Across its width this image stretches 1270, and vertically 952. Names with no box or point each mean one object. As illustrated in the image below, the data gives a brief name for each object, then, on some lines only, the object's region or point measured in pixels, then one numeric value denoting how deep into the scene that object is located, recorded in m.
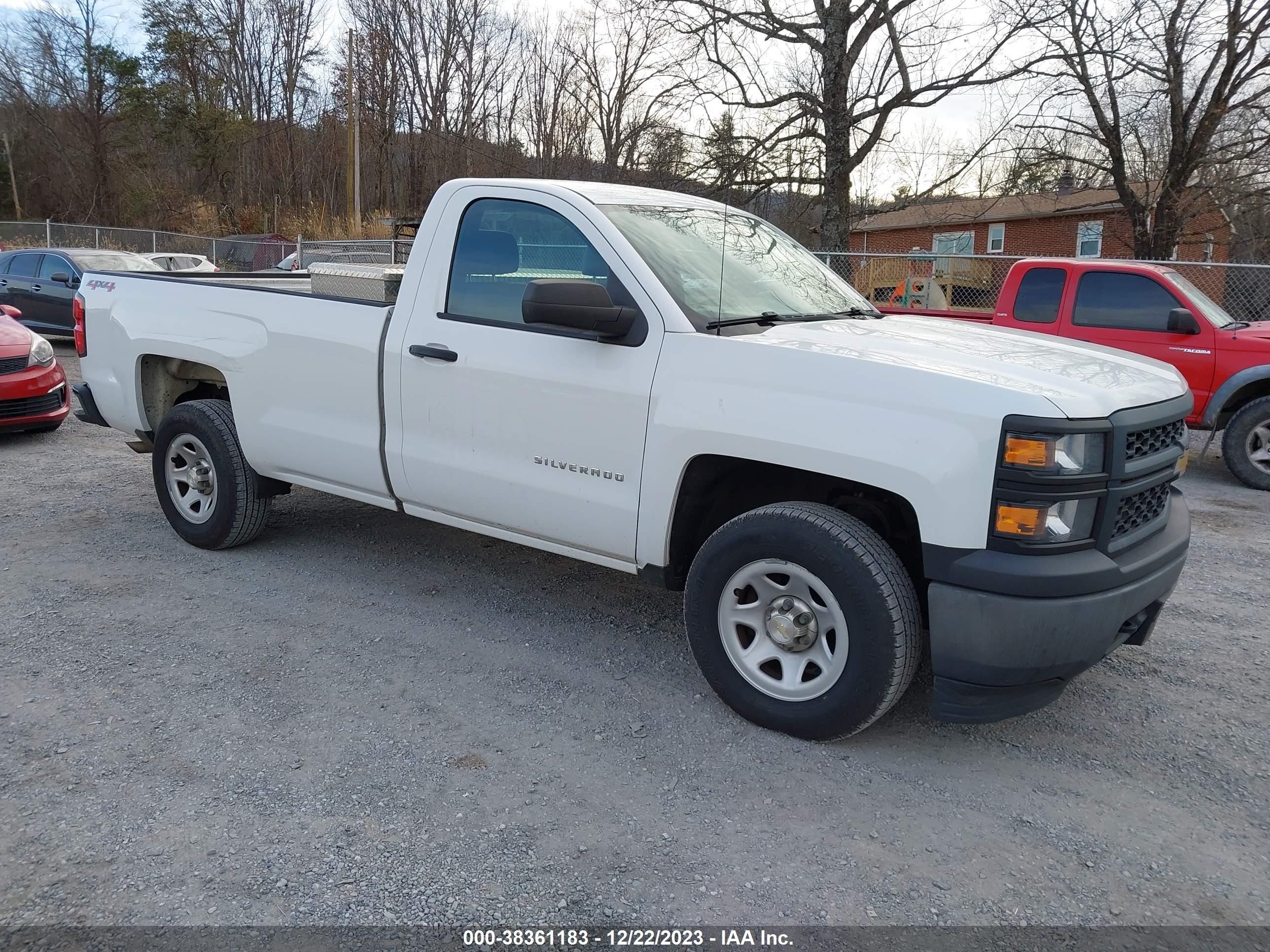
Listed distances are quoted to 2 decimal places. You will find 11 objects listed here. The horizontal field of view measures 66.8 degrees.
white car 16.30
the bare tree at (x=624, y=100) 18.59
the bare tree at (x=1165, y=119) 16.53
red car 8.43
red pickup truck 8.20
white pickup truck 3.07
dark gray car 14.59
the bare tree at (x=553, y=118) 32.16
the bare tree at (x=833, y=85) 17.27
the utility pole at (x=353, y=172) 30.34
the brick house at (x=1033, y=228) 20.42
